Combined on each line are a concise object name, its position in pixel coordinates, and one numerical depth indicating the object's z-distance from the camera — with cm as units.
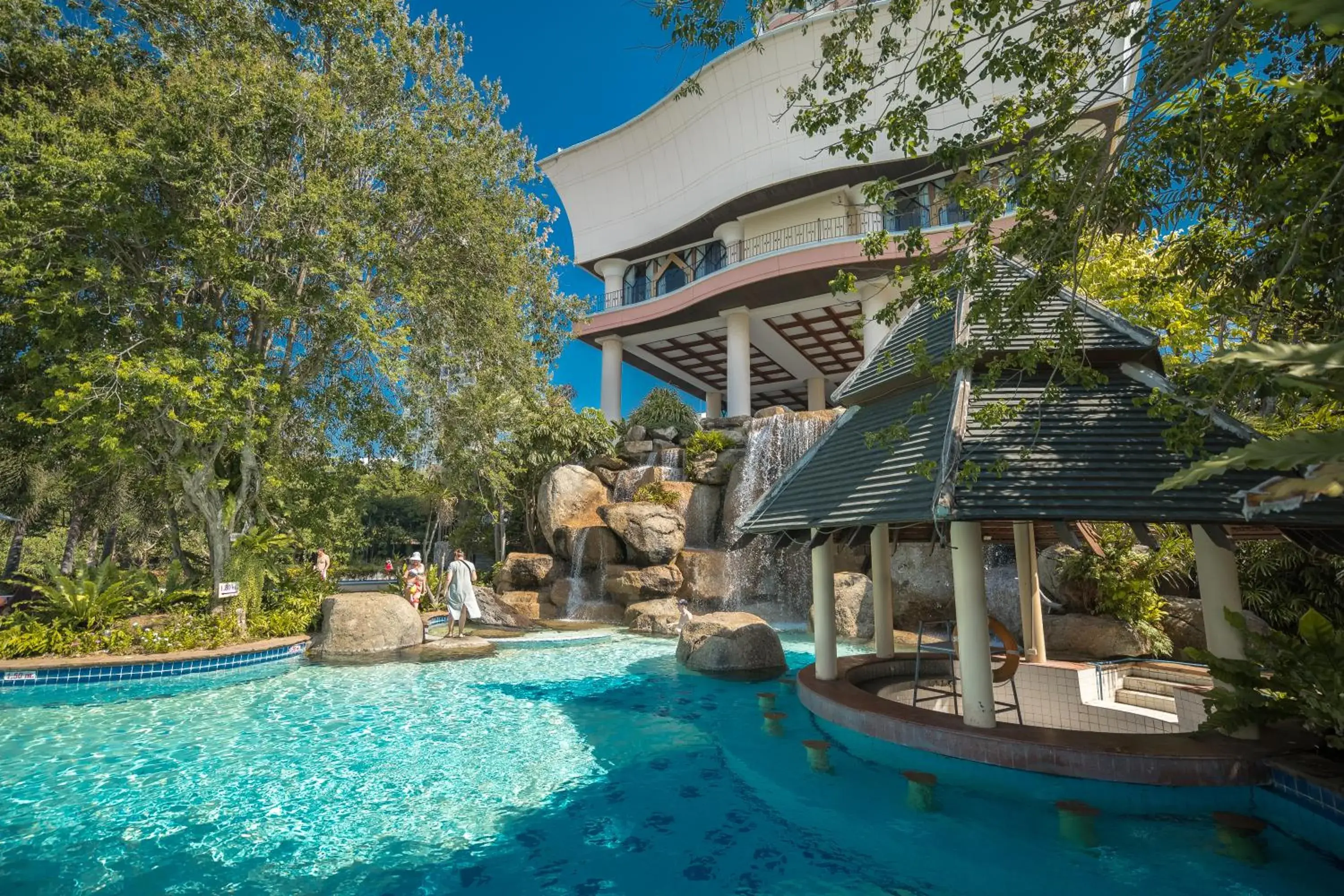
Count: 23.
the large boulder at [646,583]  1783
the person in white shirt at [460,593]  1449
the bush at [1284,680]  525
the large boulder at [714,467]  2155
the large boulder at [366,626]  1285
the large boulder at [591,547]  1939
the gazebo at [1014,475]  582
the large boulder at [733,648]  1123
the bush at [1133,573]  1200
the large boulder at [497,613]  1753
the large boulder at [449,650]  1255
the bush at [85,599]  1162
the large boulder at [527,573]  2036
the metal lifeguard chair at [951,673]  709
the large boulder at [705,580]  1778
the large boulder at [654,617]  1603
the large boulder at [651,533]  1816
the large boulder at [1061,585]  1288
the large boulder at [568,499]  2130
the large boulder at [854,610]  1515
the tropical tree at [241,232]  1063
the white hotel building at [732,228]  2709
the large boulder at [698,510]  2064
